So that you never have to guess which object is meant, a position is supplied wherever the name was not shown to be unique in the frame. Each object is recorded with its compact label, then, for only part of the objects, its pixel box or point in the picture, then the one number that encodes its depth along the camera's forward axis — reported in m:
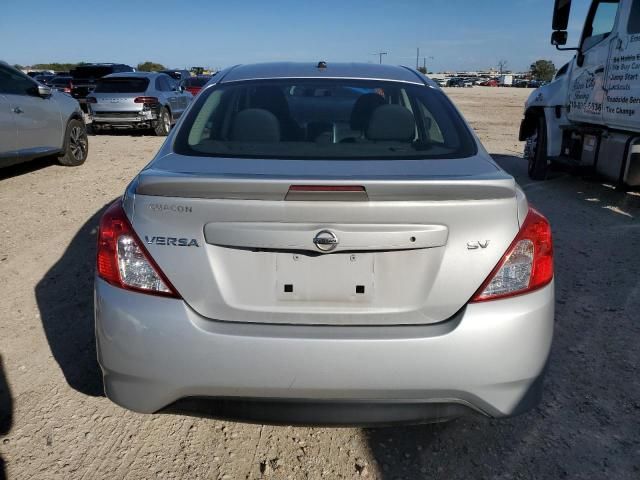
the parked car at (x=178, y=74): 26.24
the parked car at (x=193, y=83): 21.12
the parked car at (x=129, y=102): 13.63
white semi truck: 6.18
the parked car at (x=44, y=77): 30.60
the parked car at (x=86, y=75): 20.78
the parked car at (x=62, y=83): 24.09
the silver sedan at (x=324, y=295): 1.91
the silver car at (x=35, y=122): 7.07
